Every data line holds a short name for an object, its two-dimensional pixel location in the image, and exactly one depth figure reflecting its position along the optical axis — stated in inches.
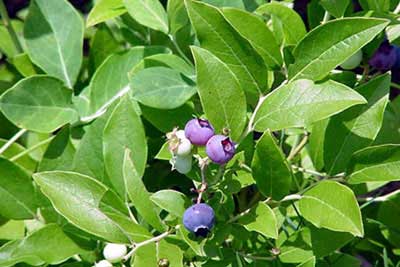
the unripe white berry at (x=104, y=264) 29.2
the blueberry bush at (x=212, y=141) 28.3
